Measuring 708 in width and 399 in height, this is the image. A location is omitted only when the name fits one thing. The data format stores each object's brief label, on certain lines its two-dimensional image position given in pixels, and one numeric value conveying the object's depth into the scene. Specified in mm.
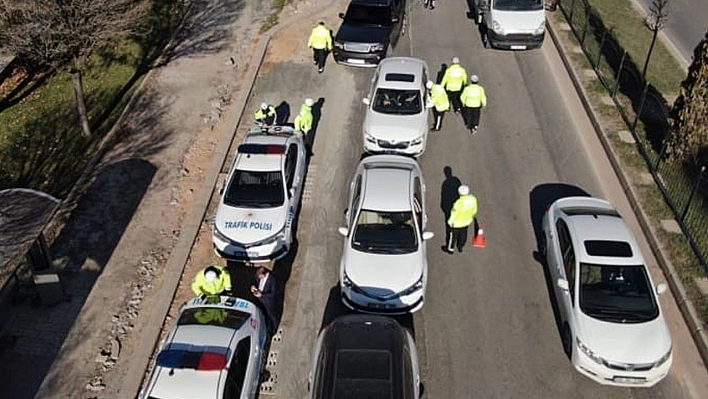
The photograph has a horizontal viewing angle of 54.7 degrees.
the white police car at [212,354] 10523
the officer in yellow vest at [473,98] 17359
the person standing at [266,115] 17672
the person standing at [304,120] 17117
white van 21234
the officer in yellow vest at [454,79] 18438
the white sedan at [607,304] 11594
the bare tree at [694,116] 16219
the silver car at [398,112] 16734
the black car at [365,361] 10430
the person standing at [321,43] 20141
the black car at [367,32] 20328
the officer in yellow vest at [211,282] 12477
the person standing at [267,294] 13227
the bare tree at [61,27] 16578
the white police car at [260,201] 14188
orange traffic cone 14906
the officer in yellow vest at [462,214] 13930
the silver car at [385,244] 12820
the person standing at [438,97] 17625
